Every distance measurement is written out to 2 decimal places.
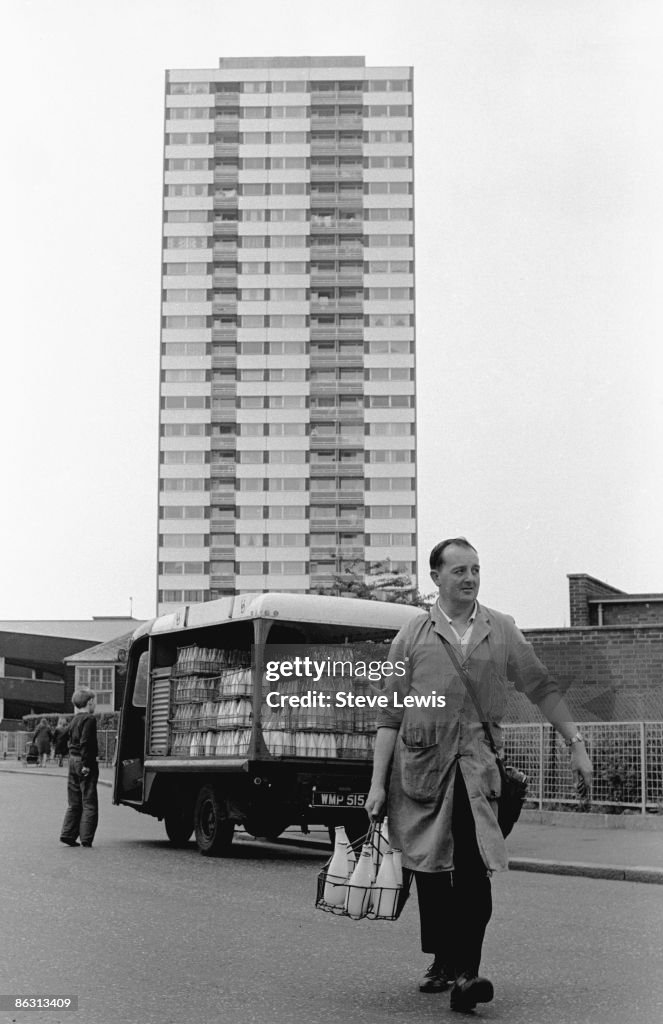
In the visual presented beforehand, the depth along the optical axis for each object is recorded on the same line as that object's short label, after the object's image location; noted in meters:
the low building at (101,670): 66.00
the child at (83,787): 15.02
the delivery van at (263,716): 14.08
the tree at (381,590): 47.47
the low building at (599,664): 25.62
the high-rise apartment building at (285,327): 119.25
